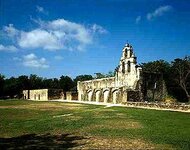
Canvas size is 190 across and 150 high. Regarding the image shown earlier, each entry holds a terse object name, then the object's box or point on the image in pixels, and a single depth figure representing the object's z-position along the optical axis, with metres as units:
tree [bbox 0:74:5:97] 57.56
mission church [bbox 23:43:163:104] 29.39
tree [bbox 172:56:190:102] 33.81
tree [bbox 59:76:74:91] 70.55
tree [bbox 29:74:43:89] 68.53
